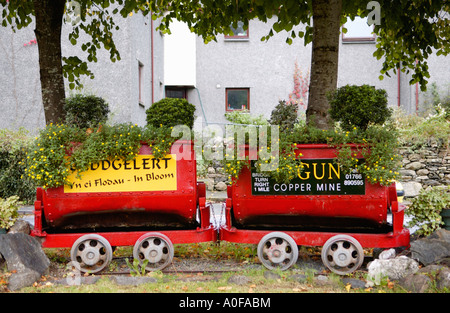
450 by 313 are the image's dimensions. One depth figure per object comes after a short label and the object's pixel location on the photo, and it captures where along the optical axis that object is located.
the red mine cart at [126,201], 5.38
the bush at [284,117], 5.71
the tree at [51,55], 6.75
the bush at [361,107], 5.31
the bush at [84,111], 5.93
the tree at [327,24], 6.33
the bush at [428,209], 5.51
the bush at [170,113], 5.56
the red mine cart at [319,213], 5.25
